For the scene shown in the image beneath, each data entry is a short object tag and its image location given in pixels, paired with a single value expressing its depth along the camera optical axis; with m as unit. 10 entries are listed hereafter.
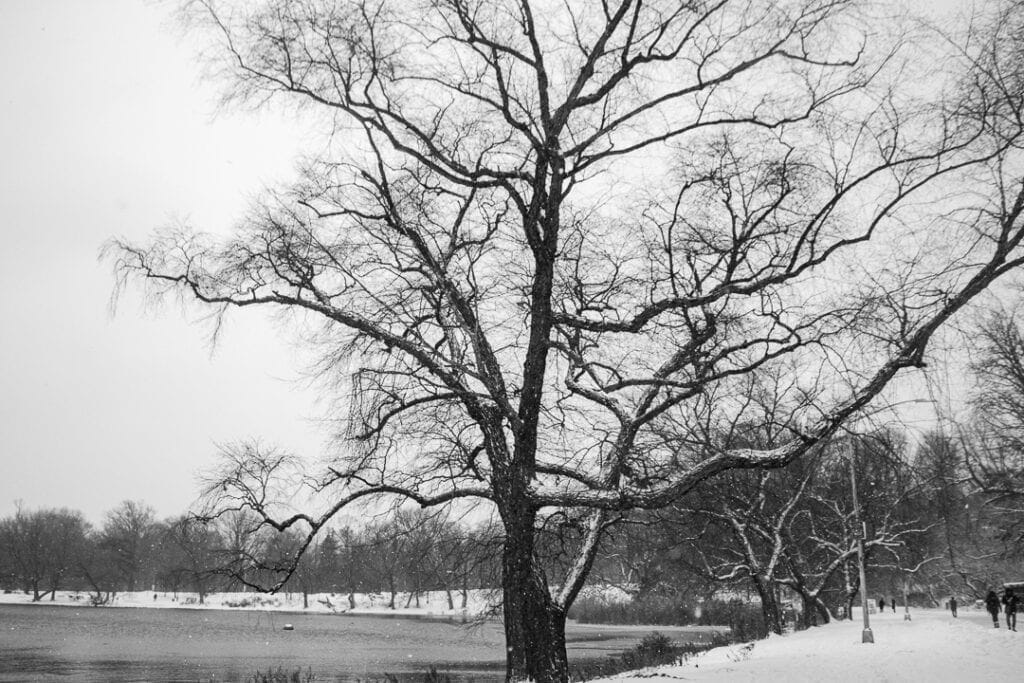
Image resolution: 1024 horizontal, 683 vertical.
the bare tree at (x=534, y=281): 11.44
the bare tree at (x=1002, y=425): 30.88
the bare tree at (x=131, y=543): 104.54
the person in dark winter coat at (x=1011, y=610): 30.22
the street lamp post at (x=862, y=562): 24.25
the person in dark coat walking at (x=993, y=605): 32.94
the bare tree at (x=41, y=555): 99.50
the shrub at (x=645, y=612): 54.62
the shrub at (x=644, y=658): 24.20
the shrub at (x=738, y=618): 36.19
